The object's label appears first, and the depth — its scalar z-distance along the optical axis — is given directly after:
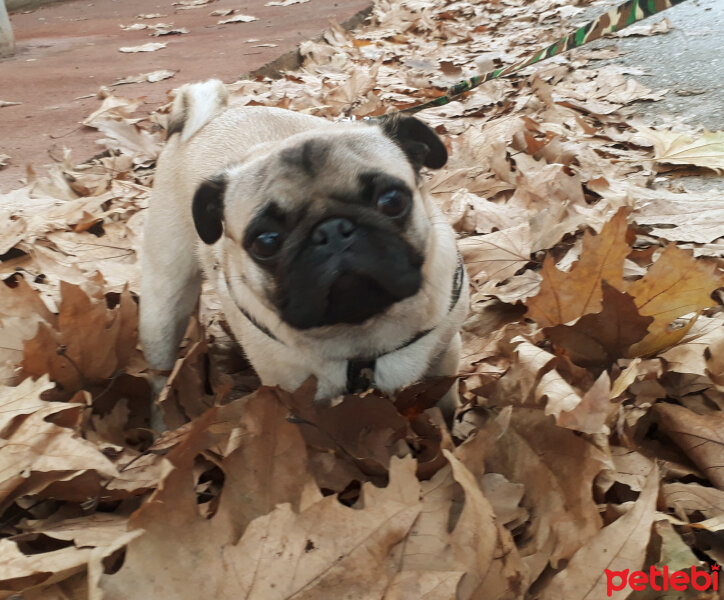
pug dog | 0.38
